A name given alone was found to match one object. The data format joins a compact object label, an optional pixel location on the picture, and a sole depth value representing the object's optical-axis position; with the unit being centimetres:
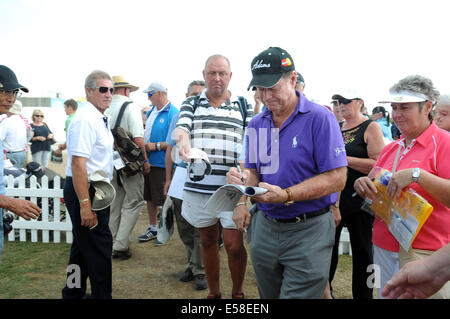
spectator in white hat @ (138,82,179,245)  525
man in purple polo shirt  205
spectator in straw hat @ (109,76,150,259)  474
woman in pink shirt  195
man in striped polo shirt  320
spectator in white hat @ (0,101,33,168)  701
